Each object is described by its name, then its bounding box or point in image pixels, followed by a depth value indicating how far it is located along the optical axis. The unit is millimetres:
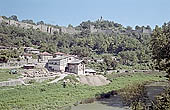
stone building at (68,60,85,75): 41219
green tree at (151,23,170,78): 25947
